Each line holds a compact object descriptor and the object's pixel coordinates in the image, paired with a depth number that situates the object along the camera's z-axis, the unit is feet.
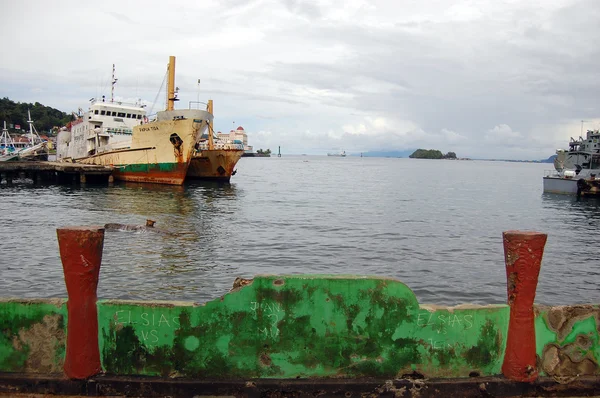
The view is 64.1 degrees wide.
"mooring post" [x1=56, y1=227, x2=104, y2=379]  11.64
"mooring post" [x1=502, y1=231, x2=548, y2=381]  12.21
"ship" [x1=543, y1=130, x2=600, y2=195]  133.08
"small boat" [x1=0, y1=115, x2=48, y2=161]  228.92
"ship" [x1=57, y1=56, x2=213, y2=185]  118.52
